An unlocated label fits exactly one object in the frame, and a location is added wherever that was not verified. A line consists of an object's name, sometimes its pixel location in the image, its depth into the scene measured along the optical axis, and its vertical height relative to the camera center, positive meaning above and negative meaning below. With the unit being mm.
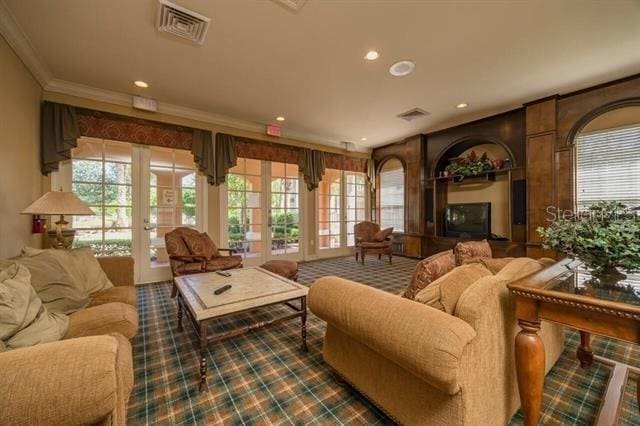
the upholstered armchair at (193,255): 3031 -534
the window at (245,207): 4539 +87
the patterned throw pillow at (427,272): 1380 -336
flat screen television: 4547 -168
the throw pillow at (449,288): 1133 -357
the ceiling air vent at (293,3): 1951 +1593
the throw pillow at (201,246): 3328 -448
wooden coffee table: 1619 -622
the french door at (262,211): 4555 +16
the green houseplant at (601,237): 1174 -130
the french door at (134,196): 3402 +231
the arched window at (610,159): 3215 +678
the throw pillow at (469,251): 1665 -274
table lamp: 2232 +41
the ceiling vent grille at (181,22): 2029 +1599
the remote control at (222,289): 1944 -600
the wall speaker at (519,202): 4008 +143
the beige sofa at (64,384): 679 -479
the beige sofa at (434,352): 951 -566
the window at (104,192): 3379 +269
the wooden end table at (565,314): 926 -401
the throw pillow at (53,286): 1476 -438
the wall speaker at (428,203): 5324 +172
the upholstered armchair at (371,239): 5012 -563
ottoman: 2926 -653
